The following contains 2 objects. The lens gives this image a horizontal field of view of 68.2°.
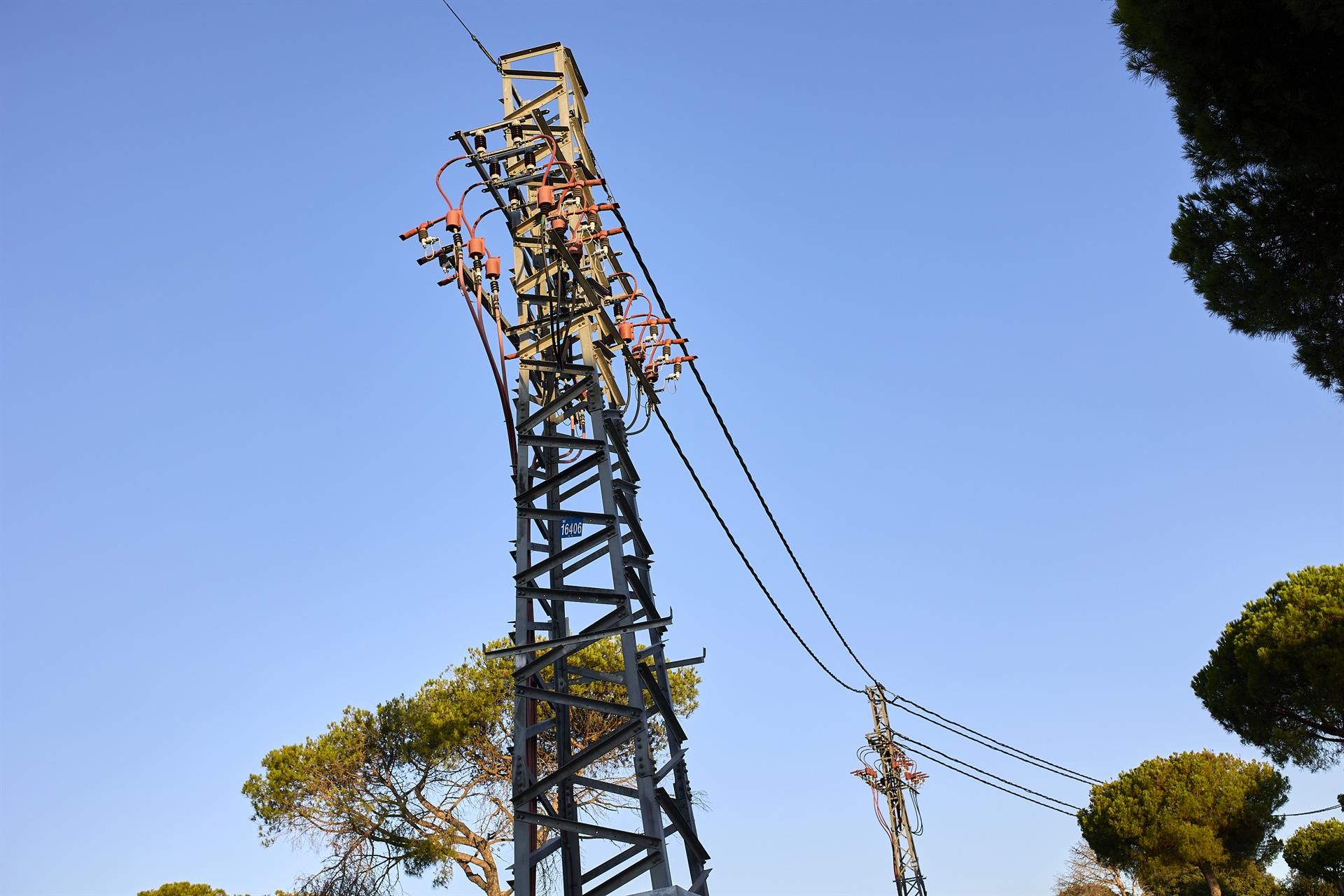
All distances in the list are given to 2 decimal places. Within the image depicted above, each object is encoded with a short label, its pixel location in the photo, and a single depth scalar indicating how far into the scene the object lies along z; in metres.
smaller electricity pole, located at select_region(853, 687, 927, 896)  18.78
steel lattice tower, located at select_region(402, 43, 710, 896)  6.49
